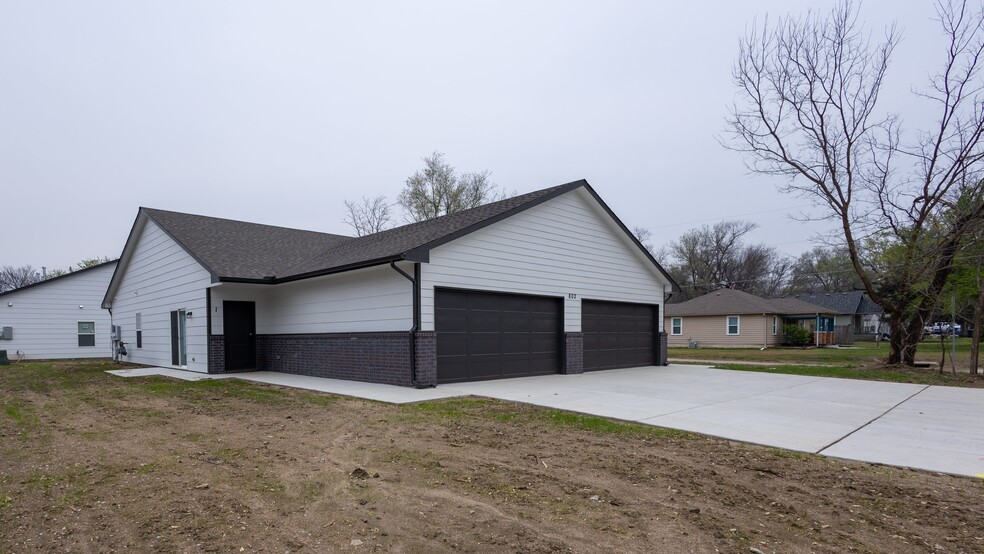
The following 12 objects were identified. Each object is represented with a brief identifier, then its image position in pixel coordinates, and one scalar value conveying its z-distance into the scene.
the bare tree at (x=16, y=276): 55.82
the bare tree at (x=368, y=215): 37.22
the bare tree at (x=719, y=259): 53.94
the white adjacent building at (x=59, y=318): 23.11
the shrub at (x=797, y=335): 35.74
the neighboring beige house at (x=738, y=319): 34.97
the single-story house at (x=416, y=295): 12.04
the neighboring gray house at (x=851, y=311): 44.09
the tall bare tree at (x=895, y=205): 15.72
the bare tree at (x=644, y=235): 56.50
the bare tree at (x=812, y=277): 56.88
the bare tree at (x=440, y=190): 33.78
